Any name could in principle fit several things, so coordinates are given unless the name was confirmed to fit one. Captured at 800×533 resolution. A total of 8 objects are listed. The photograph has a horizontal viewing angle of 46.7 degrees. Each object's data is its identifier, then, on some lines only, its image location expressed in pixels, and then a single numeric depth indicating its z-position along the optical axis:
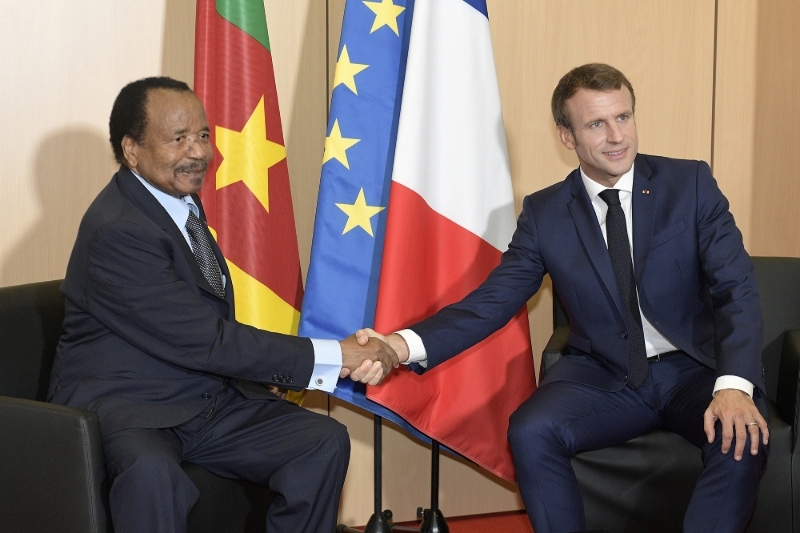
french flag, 3.12
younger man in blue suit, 2.63
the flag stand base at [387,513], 3.24
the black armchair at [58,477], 2.22
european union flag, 3.14
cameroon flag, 3.11
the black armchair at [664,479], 2.71
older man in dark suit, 2.47
